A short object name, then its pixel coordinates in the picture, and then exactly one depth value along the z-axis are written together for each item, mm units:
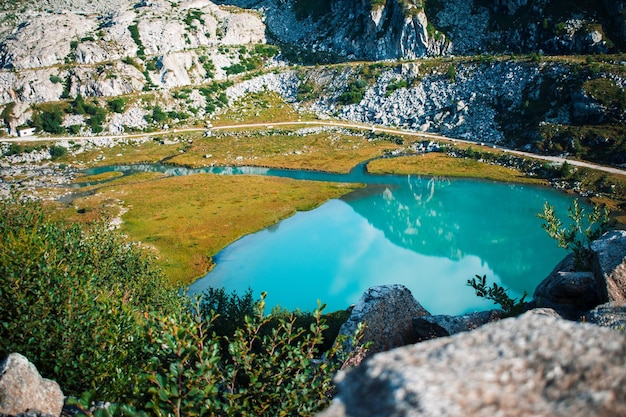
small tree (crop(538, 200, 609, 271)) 24859
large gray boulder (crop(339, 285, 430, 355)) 23245
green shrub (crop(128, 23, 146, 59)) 193275
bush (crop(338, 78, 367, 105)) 162500
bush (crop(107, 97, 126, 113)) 158250
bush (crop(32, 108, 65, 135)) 146375
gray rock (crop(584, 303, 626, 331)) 14471
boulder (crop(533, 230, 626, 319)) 17812
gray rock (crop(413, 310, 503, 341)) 22938
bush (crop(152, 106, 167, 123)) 159750
